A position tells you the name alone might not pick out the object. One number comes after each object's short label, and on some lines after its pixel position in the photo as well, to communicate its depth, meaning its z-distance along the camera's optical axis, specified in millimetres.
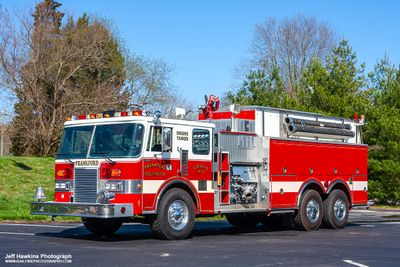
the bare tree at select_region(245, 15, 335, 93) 58784
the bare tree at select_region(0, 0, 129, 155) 36469
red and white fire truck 13797
